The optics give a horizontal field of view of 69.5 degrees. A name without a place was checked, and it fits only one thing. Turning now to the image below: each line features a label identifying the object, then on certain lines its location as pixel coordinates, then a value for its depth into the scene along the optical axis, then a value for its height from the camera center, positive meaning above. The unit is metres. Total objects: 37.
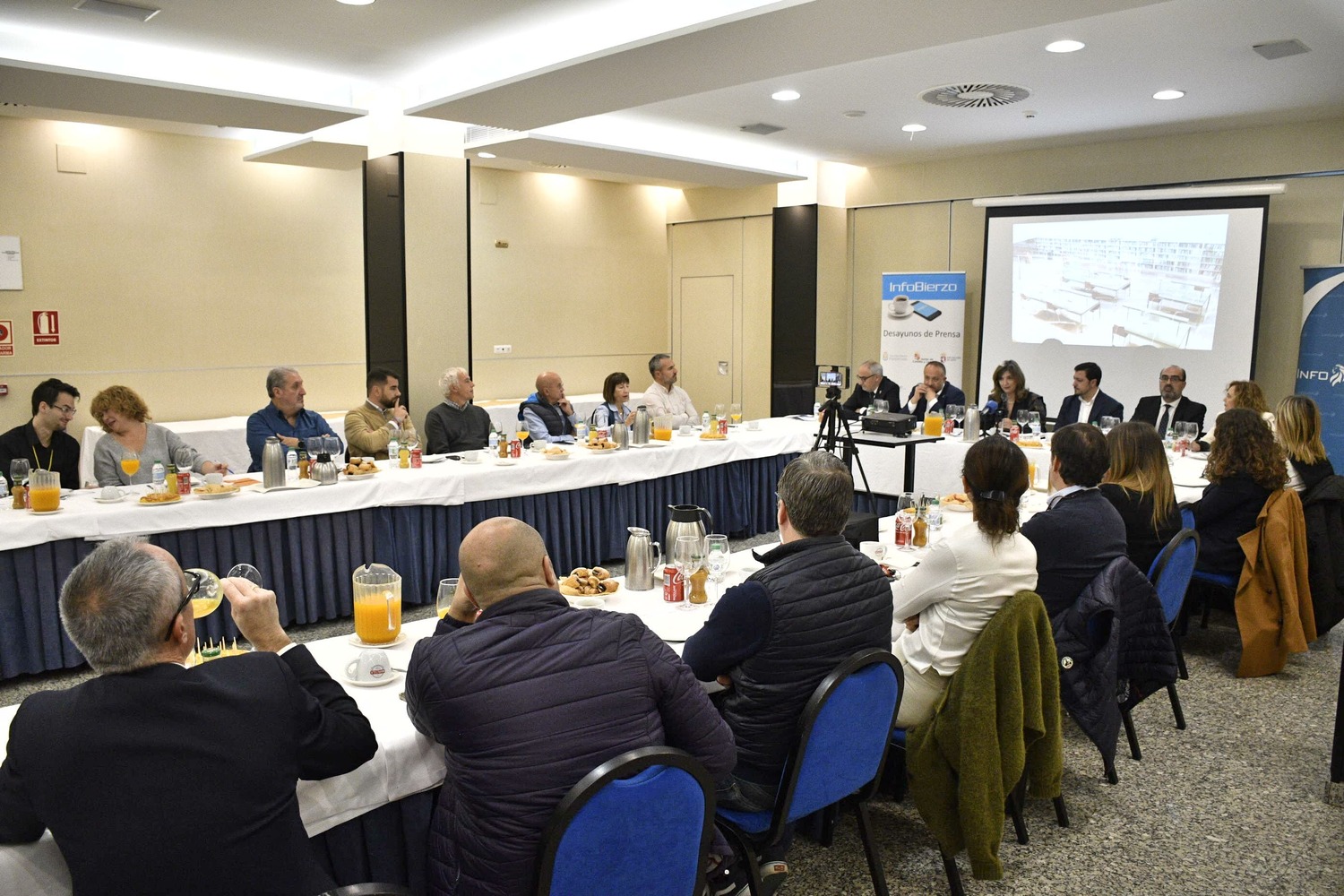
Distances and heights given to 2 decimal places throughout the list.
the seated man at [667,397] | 7.00 -0.51
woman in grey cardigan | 4.54 -0.55
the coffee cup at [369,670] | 2.21 -0.78
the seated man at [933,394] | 7.05 -0.47
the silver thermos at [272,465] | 4.38 -0.63
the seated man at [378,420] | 5.42 -0.53
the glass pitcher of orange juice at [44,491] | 3.83 -0.65
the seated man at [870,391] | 7.12 -0.46
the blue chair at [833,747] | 2.06 -0.92
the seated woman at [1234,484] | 4.03 -0.64
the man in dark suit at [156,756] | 1.39 -0.63
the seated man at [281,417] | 5.08 -0.48
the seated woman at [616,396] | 6.43 -0.45
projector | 5.70 -0.55
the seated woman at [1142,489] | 3.48 -0.57
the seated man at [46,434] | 4.66 -0.53
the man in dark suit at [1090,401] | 6.58 -0.47
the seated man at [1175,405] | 6.42 -0.49
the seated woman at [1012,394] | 6.73 -0.44
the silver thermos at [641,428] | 5.81 -0.60
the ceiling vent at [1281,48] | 4.96 +1.46
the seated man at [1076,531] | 2.86 -0.59
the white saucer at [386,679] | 2.20 -0.80
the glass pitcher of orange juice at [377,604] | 2.39 -0.68
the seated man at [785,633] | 2.10 -0.66
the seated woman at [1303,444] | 4.21 -0.48
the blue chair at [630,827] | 1.59 -0.84
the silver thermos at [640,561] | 2.91 -0.69
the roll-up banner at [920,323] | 8.81 +0.06
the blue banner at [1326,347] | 6.85 -0.10
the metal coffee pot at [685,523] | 2.94 -0.59
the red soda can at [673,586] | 2.83 -0.75
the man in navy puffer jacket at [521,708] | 1.64 -0.66
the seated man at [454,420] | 5.97 -0.57
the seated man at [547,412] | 6.10 -0.53
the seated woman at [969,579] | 2.49 -0.64
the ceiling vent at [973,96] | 6.02 +1.49
